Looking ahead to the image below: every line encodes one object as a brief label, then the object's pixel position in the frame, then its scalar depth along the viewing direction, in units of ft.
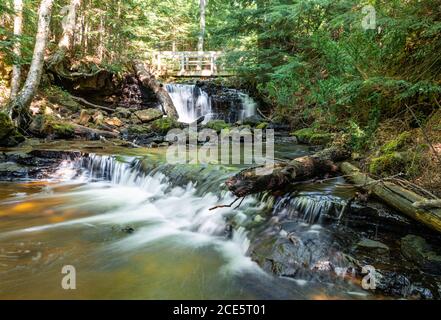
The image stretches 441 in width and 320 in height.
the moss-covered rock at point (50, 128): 34.88
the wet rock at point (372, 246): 11.57
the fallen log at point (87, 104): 46.12
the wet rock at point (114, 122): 41.45
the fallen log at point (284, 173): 14.46
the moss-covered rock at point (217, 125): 41.25
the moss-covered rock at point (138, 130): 40.32
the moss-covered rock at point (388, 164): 15.05
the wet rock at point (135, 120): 44.19
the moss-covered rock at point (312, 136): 26.81
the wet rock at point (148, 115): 44.70
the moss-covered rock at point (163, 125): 41.00
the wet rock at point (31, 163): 25.54
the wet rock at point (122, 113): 45.57
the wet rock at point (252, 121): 41.39
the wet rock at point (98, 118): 40.06
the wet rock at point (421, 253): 10.45
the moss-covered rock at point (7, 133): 29.78
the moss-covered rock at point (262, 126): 39.29
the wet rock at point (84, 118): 39.88
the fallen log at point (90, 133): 36.63
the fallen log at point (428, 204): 10.23
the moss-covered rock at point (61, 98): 43.80
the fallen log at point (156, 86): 49.39
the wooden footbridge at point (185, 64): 66.39
